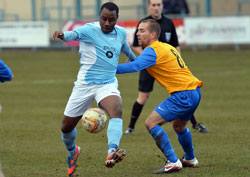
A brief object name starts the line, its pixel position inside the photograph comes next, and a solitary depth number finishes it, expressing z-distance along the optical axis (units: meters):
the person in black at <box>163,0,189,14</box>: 54.97
